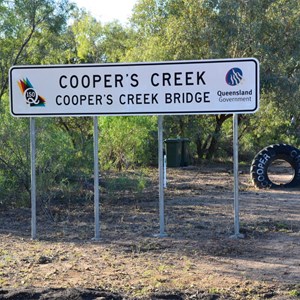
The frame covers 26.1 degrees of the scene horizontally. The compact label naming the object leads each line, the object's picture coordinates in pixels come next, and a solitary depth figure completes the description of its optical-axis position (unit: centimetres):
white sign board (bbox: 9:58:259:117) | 924
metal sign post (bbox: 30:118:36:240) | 962
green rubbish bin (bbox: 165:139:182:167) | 2219
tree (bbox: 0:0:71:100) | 1522
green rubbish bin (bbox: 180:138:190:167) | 2256
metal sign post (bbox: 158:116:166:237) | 958
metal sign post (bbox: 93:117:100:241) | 947
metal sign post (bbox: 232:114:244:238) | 940
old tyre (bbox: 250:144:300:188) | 1599
